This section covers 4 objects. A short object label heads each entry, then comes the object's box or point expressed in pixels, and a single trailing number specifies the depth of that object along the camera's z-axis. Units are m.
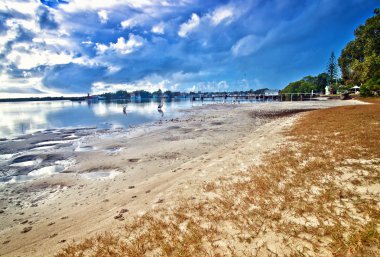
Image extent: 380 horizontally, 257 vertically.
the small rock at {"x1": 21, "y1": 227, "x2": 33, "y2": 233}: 6.48
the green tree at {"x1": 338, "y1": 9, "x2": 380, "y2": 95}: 50.09
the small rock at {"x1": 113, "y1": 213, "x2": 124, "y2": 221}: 5.76
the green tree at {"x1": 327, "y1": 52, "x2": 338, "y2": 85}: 126.31
